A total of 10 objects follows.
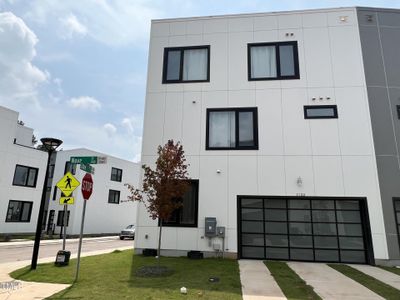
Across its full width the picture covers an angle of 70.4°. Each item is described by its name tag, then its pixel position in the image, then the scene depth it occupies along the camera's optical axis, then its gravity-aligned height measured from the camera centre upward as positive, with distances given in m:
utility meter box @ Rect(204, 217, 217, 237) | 12.07 -0.40
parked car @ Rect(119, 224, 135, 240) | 28.84 -1.82
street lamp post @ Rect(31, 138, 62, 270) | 9.99 +0.79
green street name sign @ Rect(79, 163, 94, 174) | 9.74 +1.57
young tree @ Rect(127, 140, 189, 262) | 9.98 +1.12
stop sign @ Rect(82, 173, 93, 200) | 8.54 +0.85
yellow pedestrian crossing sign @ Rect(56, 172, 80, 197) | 10.40 +1.04
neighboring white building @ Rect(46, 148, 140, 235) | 32.59 +1.71
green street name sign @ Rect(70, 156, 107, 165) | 9.95 +1.88
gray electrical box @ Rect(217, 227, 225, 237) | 12.14 -0.60
